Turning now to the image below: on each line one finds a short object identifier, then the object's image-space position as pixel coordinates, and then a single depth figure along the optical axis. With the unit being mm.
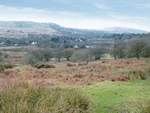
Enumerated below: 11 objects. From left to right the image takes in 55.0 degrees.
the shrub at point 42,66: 24236
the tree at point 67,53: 58906
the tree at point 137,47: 35750
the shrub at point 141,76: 10445
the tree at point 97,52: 56656
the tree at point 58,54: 58875
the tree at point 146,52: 36519
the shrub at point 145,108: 3942
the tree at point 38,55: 44869
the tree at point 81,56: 52481
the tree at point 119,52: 50062
